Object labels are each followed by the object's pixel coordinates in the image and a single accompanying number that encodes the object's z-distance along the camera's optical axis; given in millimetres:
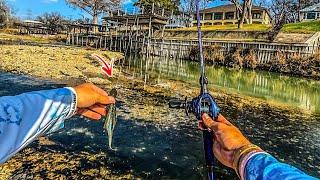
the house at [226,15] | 44144
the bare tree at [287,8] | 45184
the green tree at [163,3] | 42157
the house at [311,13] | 36658
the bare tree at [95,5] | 44144
